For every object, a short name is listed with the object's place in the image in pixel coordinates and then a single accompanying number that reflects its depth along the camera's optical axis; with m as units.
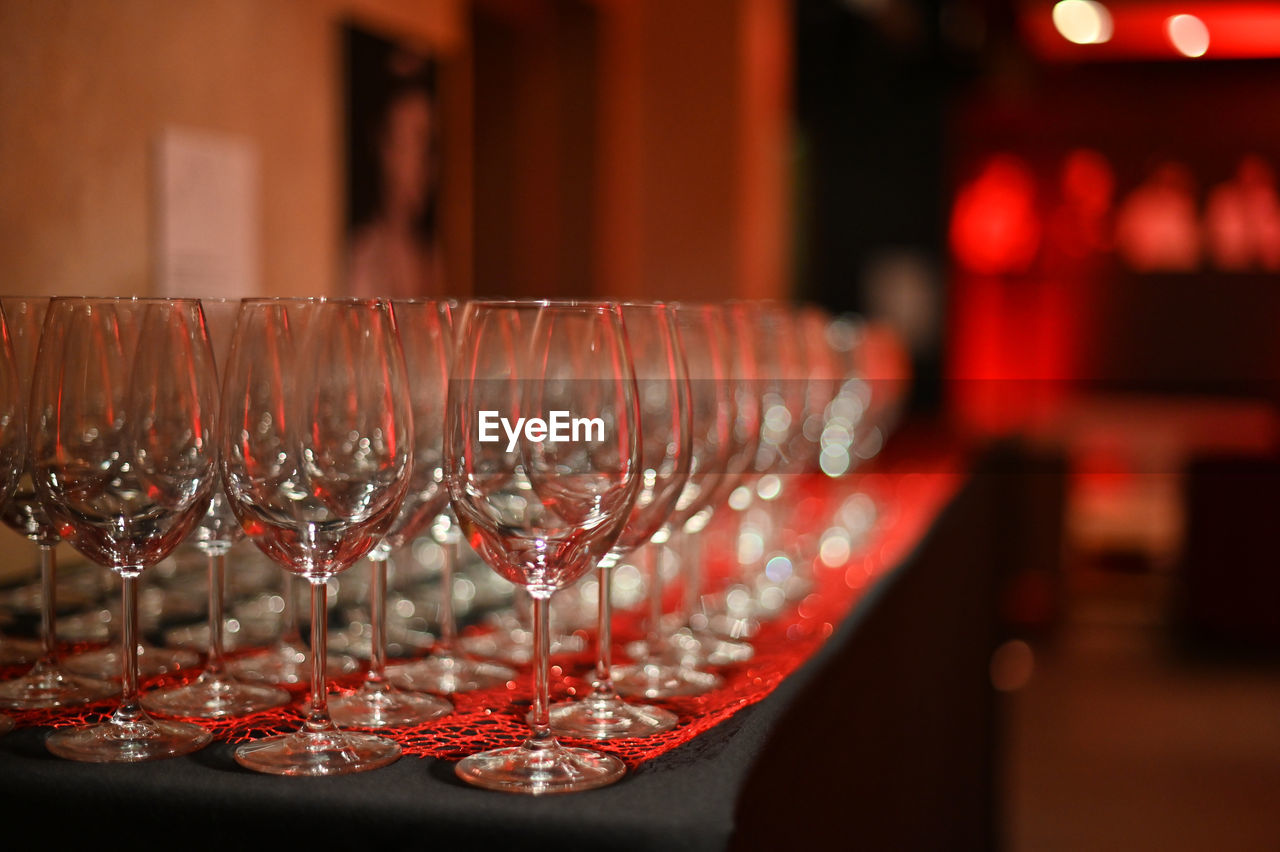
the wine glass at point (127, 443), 0.79
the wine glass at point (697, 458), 1.02
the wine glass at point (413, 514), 0.87
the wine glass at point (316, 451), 0.76
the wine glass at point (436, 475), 0.92
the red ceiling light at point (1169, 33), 6.28
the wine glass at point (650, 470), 0.86
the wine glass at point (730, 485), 1.11
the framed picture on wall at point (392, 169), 2.97
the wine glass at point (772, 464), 1.36
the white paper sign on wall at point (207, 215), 2.19
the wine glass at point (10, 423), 0.85
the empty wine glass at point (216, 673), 0.88
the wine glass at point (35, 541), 0.88
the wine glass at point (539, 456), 0.76
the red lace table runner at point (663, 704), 0.81
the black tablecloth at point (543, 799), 0.68
